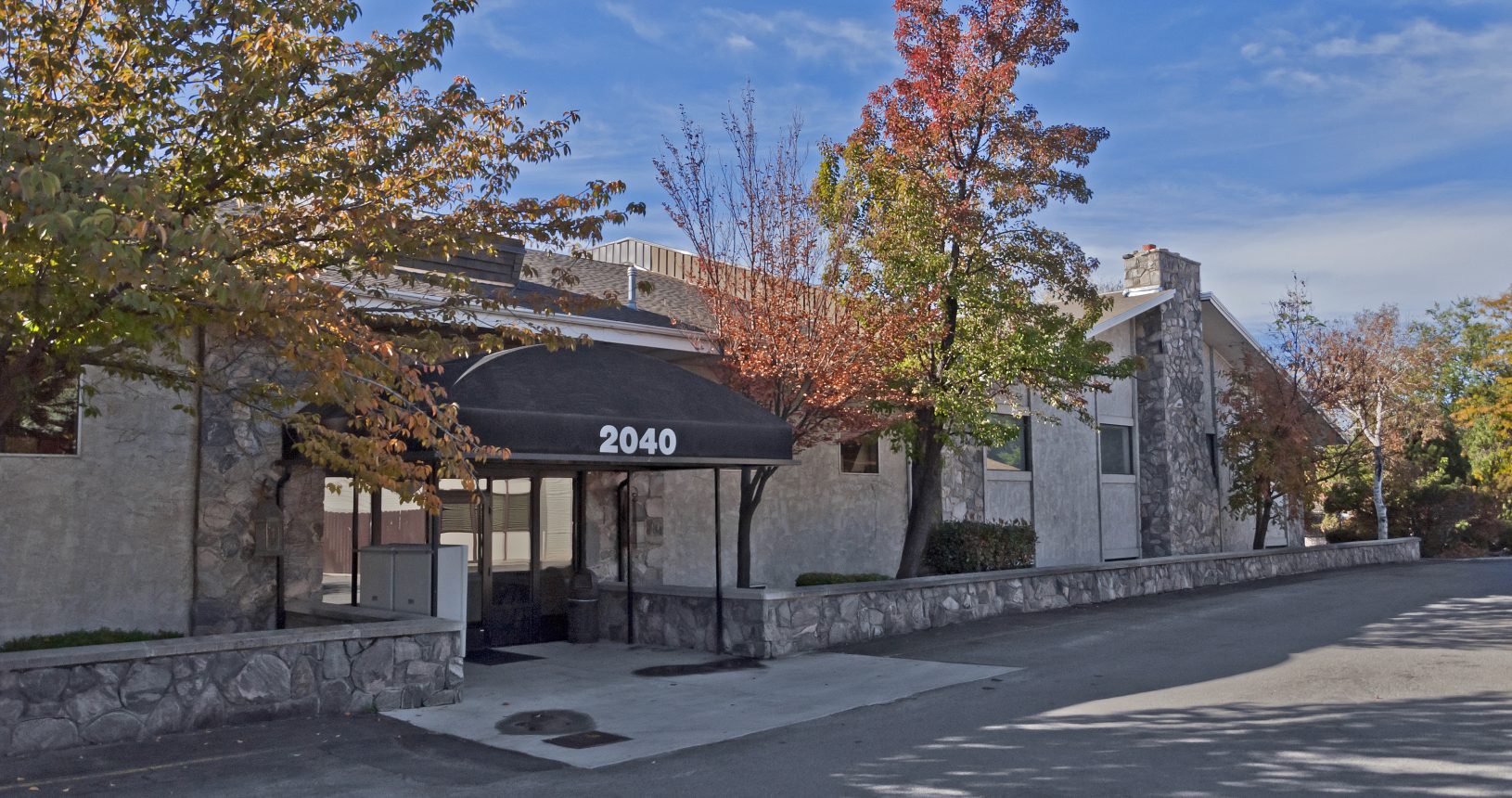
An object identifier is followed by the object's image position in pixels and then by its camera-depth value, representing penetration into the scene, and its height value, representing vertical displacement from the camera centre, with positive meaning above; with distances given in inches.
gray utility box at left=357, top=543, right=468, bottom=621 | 452.4 -22.7
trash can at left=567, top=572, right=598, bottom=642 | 573.9 -48.0
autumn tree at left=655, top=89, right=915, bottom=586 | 554.9 +91.5
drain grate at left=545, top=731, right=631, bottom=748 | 349.1 -66.3
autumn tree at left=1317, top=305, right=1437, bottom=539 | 1128.2 +136.2
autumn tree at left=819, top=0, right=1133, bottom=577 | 601.0 +157.3
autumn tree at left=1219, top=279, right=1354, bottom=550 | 973.8 +69.2
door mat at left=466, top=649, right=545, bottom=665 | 512.7 -60.5
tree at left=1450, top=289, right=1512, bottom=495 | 818.2 +96.3
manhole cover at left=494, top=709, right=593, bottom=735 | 370.9 -65.4
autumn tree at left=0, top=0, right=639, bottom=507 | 253.4 +92.1
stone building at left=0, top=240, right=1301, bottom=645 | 425.1 +9.5
